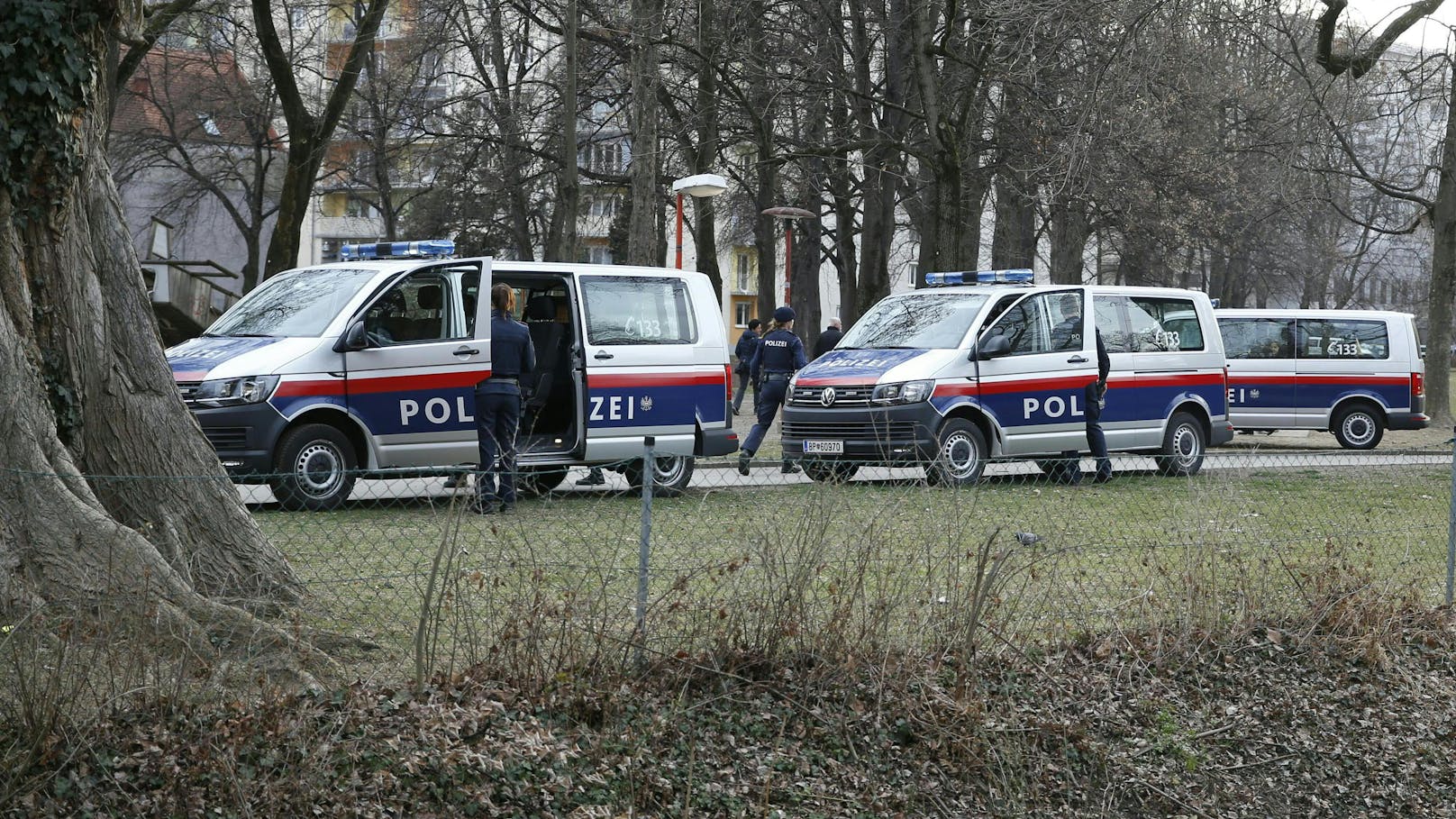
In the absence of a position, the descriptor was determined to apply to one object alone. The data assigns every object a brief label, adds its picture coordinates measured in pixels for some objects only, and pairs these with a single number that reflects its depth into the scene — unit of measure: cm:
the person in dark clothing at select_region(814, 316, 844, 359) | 2348
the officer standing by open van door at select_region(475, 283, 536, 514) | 1204
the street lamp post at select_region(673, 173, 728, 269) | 2045
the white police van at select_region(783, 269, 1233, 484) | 1447
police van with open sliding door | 1184
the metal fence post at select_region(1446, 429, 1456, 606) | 894
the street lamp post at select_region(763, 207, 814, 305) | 2714
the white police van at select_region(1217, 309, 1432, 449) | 2303
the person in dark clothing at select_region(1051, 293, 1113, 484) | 1530
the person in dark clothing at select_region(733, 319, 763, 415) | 2464
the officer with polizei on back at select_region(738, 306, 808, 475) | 1697
